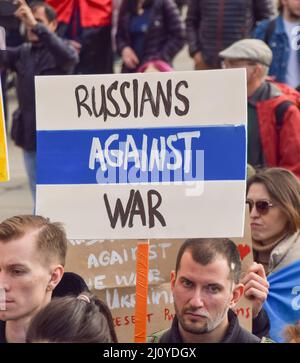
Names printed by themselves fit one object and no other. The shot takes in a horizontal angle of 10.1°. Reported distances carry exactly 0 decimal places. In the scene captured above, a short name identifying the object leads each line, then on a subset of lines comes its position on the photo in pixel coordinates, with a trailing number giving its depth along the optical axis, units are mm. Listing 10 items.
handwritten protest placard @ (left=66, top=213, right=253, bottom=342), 6466
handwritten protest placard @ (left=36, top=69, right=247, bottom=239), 6006
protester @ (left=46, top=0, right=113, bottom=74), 11982
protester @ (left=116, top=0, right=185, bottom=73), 11762
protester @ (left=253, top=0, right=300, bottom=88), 10812
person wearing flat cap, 9066
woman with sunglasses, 6600
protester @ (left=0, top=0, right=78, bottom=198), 10476
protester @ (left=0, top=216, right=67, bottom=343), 5895
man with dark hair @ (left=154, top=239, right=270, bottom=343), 5929
